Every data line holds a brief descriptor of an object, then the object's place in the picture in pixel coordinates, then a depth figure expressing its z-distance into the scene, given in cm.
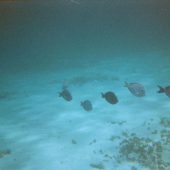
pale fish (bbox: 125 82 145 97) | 578
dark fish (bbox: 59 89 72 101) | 603
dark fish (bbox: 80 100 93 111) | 613
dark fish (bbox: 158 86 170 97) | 498
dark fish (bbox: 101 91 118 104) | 533
